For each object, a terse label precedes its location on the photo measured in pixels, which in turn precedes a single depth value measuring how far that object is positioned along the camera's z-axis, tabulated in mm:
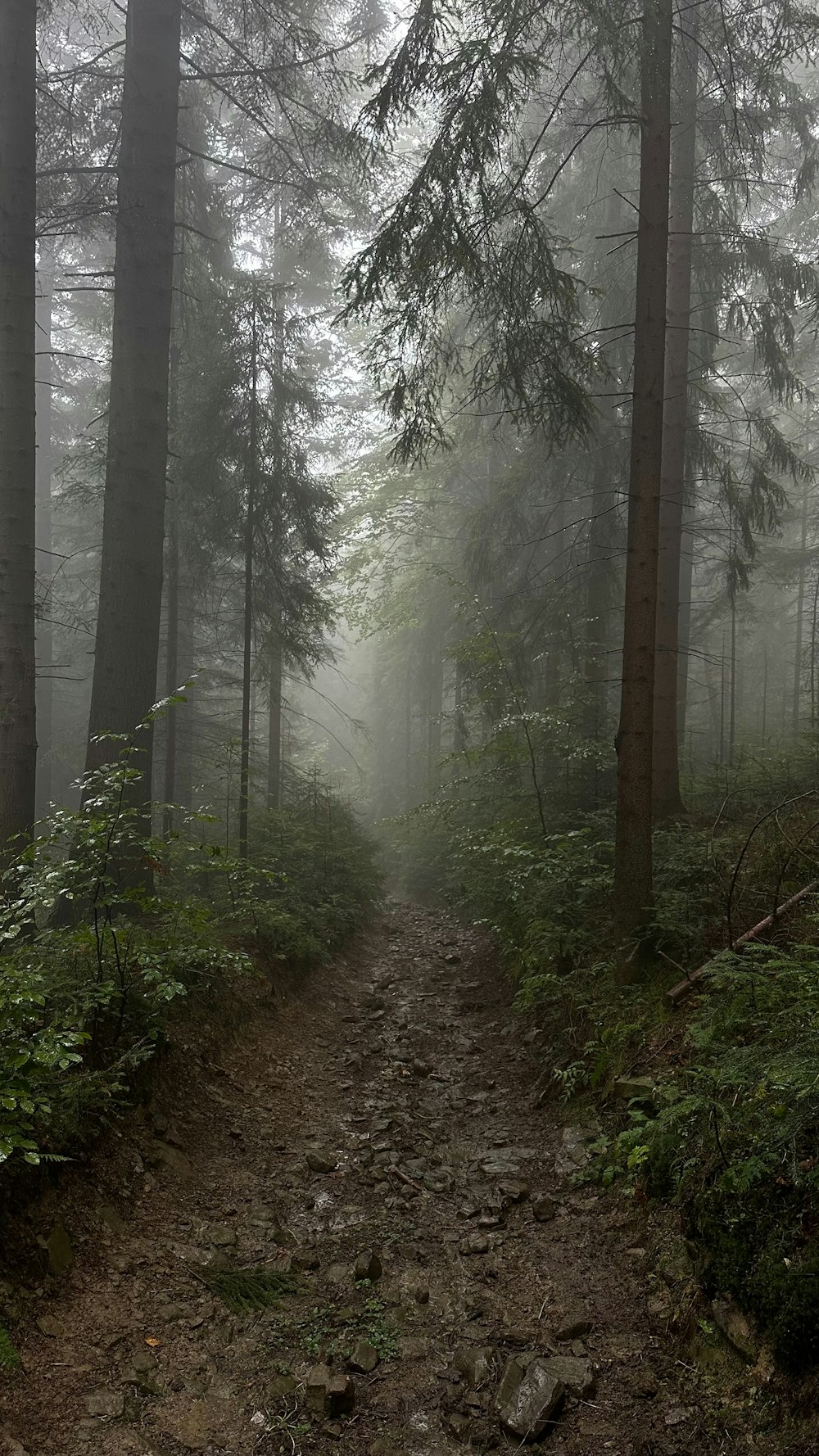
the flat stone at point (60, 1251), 3244
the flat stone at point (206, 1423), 2748
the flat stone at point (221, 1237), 3834
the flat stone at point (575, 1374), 2838
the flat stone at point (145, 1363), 2988
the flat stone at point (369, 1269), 3666
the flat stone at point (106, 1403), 2752
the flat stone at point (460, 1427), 2785
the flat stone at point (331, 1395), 2904
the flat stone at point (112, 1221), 3625
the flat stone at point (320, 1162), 4680
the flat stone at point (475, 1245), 3871
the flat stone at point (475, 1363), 3037
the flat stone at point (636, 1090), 4176
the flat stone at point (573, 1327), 3168
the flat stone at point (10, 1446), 2482
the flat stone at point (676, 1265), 3176
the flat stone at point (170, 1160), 4246
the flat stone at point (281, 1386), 2967
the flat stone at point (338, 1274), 3654
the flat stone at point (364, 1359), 3104
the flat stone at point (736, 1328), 2645
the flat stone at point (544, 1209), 4051
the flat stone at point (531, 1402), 2725
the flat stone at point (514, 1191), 4273
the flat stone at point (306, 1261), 3742
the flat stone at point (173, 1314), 3264
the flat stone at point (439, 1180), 4473
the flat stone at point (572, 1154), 4387
